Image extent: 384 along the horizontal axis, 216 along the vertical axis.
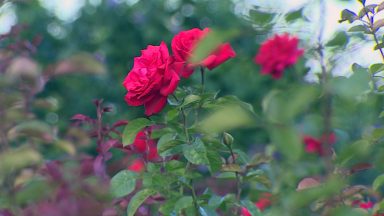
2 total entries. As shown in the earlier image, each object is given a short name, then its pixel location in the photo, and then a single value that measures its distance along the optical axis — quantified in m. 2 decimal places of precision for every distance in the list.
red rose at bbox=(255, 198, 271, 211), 1.83
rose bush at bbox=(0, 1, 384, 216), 1.00
